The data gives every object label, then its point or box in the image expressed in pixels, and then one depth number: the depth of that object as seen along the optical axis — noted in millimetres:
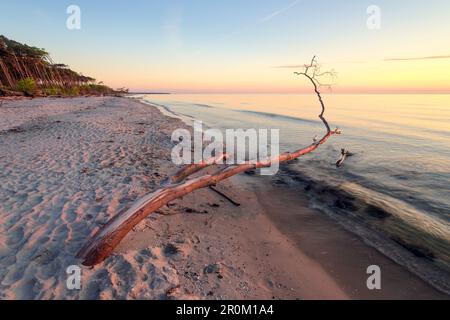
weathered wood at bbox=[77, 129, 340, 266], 3602
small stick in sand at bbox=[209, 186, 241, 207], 6500
